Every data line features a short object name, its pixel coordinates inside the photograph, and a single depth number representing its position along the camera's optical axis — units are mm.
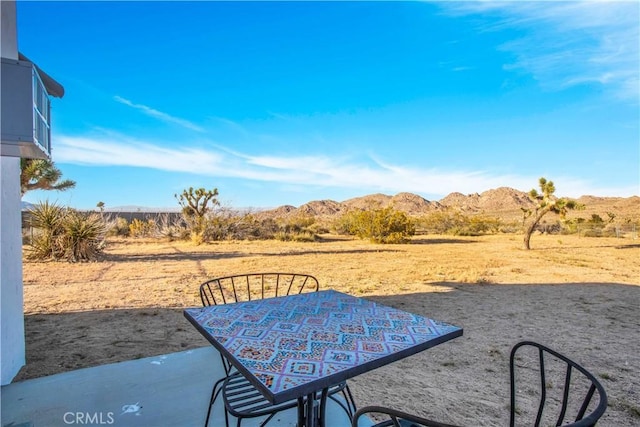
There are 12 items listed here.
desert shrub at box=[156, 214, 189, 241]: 17391
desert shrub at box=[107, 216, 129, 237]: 19891
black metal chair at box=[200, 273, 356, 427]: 1519
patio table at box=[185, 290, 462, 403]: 1133
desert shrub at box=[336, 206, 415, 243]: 16828
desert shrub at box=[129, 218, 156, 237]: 18469
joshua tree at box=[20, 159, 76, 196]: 10469
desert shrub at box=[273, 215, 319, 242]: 17977
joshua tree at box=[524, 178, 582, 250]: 14279
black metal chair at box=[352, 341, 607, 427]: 866
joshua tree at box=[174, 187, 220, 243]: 18219
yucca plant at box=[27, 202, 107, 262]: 9719
